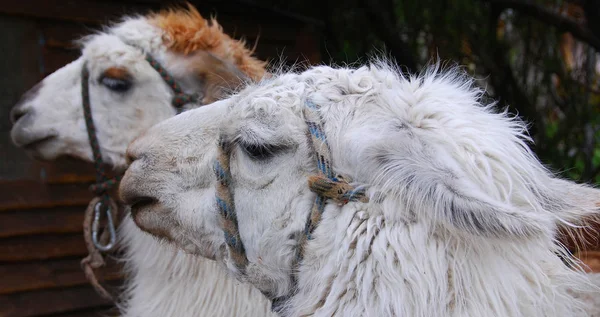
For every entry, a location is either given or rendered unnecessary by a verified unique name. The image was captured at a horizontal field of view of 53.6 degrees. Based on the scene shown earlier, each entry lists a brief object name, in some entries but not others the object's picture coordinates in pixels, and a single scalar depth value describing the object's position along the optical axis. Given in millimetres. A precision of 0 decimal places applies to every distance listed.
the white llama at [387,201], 1469
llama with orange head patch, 2912
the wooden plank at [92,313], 4430
